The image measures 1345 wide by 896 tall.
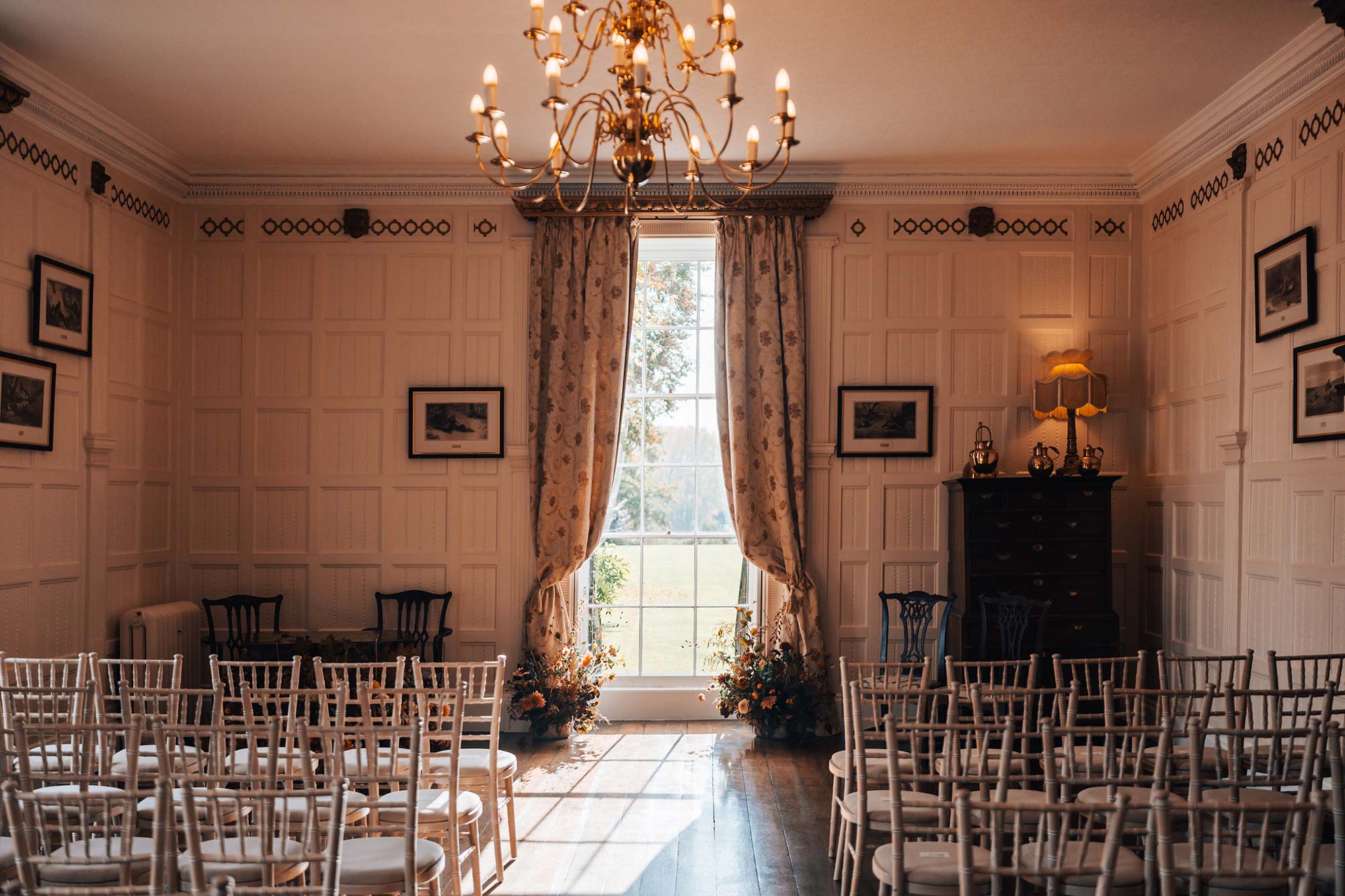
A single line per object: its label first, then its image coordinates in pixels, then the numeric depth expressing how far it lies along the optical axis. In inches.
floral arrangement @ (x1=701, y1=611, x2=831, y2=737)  264.7
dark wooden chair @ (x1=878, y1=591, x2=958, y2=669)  258.5
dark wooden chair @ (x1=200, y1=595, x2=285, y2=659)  261.4
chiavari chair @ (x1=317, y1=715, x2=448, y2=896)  107.7
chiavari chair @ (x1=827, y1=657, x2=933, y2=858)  159.6
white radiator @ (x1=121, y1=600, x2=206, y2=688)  246.4
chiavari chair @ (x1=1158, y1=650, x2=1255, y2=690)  161.5
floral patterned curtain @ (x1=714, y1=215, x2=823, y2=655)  276.4
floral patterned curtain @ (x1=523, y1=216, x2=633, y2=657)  277.6
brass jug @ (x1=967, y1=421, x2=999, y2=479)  268.4
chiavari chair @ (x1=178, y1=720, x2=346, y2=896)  83.4
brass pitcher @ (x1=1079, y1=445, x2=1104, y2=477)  264.8
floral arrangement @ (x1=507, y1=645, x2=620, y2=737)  265.0
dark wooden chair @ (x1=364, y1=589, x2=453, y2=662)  268.2
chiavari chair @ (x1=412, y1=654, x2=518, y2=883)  155.8
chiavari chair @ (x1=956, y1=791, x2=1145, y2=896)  85.0
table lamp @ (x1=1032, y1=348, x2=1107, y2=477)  264.7
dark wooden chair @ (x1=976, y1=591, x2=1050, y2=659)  240.1
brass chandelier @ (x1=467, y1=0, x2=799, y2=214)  128.8
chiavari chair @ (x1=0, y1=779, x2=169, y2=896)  82.0
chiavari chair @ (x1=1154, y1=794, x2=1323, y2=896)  84.5
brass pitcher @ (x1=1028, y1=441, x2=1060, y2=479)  264.7
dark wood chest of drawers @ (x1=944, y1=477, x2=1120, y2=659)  253.8
